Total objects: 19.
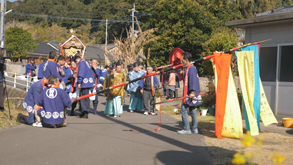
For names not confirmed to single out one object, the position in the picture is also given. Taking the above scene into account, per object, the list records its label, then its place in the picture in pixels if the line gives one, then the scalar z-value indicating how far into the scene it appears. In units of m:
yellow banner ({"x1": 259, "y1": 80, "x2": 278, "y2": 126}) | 7.79
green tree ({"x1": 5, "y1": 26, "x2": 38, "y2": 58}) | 38.22
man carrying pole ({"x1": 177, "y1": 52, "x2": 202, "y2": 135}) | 7.67
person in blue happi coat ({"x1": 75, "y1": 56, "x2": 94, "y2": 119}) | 9.91
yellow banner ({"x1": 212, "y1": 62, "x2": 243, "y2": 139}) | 7.12
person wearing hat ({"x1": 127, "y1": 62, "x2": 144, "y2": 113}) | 12.08
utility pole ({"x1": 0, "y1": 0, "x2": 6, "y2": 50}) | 19.40
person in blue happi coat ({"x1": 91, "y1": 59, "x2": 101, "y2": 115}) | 11.21
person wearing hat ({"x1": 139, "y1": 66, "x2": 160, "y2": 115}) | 11.91
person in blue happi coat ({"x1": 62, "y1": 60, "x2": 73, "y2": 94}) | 11.36
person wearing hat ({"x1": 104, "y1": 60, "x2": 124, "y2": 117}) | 10.84
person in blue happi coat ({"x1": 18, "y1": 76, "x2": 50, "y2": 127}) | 8.40
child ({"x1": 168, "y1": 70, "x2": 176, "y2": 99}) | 16.45
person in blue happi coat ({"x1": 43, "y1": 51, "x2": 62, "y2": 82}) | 9.67
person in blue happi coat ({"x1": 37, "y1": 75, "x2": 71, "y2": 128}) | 8.09
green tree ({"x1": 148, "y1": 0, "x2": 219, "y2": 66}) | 24.69
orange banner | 7.19
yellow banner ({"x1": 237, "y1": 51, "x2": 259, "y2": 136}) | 7.60
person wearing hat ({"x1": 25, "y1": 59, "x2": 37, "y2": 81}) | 19.31
